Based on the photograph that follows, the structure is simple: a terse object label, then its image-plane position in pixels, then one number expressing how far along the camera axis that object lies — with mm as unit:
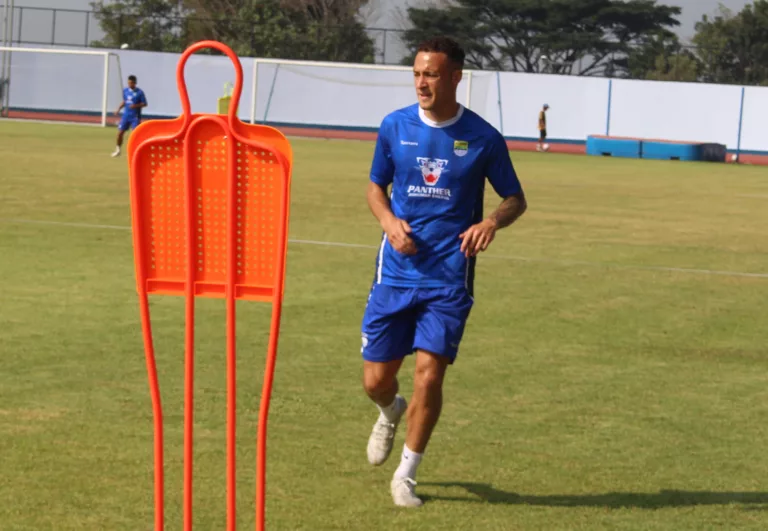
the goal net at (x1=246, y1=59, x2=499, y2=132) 59625
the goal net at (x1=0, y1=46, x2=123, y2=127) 60312
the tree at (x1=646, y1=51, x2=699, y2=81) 70750
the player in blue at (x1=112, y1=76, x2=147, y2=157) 35531
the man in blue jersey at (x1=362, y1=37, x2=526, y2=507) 6266
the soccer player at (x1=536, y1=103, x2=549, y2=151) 53594
